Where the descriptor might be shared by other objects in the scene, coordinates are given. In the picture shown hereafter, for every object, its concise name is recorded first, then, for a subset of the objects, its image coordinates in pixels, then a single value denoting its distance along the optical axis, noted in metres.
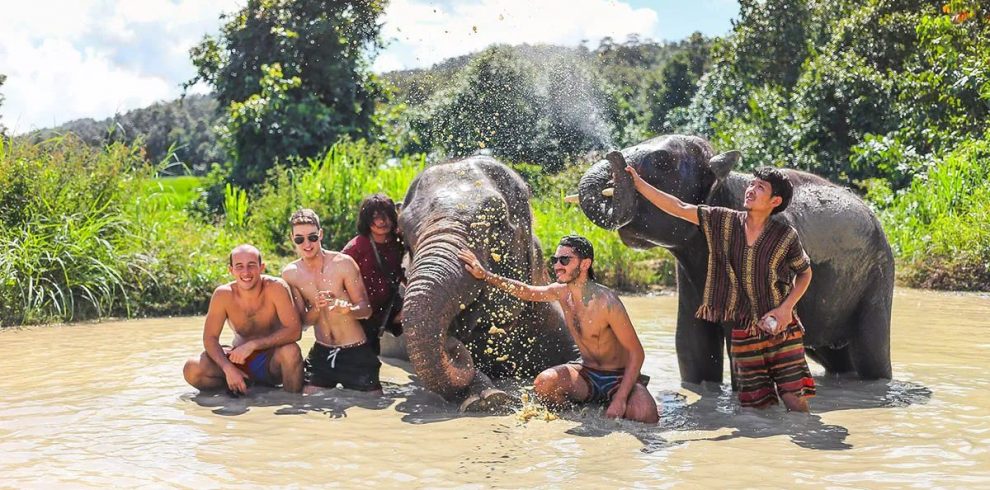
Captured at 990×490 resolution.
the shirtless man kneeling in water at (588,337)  5.17
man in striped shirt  5.06
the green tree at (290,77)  16.27
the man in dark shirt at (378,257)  6.28
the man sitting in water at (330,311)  5.87
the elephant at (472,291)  5.07
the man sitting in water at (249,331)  5.75
